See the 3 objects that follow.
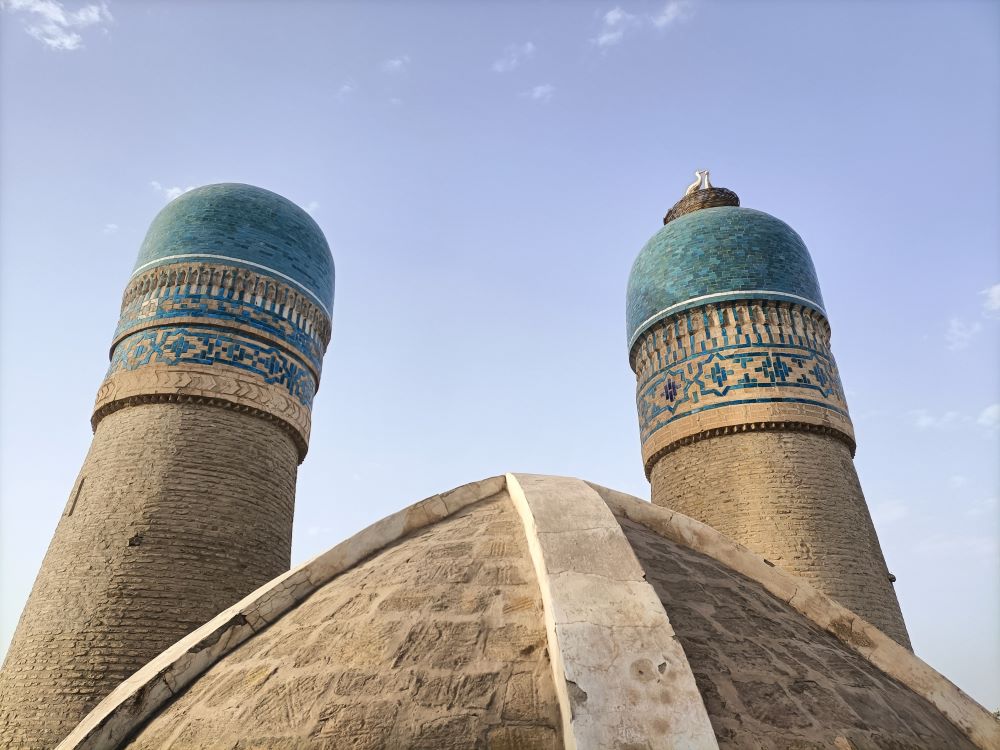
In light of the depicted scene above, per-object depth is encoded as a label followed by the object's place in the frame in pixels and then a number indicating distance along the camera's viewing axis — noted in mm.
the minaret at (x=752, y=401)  7805
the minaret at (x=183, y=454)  6559
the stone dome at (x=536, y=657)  2260
